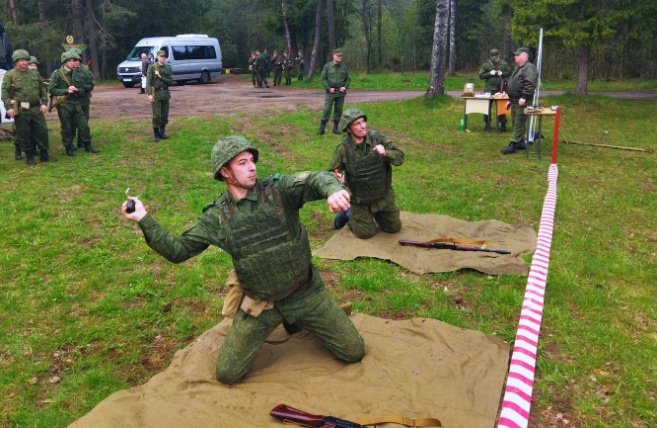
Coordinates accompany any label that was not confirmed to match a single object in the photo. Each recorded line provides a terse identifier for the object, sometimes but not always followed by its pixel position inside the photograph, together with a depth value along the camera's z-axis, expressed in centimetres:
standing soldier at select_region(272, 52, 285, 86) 3048
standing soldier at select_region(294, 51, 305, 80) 3397
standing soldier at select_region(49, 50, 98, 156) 1145
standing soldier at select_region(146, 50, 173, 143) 1274
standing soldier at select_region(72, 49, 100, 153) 1172
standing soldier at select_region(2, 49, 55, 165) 1061
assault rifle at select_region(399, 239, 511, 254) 670
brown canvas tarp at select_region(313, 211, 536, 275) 635
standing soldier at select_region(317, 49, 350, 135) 1434
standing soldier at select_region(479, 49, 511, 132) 1606
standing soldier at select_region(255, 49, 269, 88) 2845
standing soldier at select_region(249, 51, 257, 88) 2942
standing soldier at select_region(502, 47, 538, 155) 1170
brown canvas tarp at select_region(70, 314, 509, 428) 383
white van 2716
